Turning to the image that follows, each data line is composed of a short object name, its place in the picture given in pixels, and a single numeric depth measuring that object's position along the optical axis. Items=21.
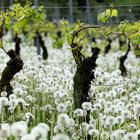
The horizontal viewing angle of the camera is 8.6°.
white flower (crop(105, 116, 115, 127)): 10.78
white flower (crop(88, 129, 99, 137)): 10.27
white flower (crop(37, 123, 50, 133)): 8.89
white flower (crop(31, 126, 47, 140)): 7.82
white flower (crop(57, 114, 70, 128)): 9.42
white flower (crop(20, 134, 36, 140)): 7.59
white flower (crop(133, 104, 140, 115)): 11.50
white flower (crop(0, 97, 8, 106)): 11.71
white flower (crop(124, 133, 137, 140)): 9.13
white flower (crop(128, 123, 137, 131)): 10.94
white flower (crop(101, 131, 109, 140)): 10.42
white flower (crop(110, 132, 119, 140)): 9.70
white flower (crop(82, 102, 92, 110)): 11.78
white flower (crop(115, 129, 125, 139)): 9.75
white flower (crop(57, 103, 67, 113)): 12.26
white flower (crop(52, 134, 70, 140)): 7.52
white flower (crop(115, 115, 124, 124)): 11.06
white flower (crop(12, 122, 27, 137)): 8.09
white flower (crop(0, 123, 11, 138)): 7.98
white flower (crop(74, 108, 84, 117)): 11.53
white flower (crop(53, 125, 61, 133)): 10.26
